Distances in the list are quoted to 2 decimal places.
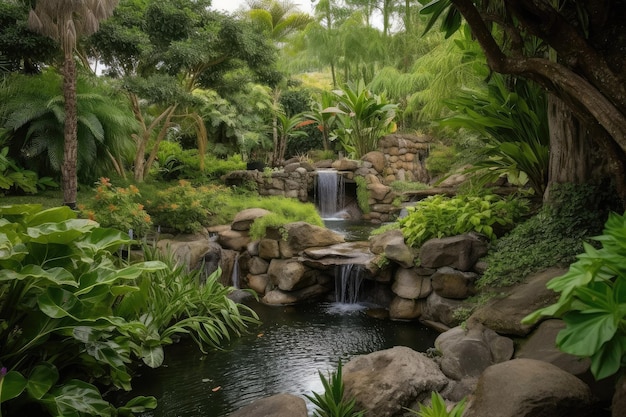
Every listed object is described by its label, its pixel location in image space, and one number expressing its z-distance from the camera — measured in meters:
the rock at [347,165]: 11.97
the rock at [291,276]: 6.14
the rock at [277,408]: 2.71
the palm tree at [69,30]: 5.74
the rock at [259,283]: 6.62
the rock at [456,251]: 4.69
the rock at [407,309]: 5.26
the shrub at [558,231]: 3.73
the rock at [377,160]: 12.20
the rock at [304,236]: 6.54
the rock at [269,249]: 6.70
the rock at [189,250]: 6.32
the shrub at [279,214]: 6.90
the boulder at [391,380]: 2.91
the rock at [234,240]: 7.17
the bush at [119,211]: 5.87
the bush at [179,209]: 7.02
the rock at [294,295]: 6.12
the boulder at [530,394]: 2.21
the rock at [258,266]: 6.85
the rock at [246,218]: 7.30
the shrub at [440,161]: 12.13
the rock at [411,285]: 5.16
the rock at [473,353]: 3.25
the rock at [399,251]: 5.17
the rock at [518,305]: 3.26
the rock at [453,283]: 4.66
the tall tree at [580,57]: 2.76
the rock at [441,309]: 4.72
